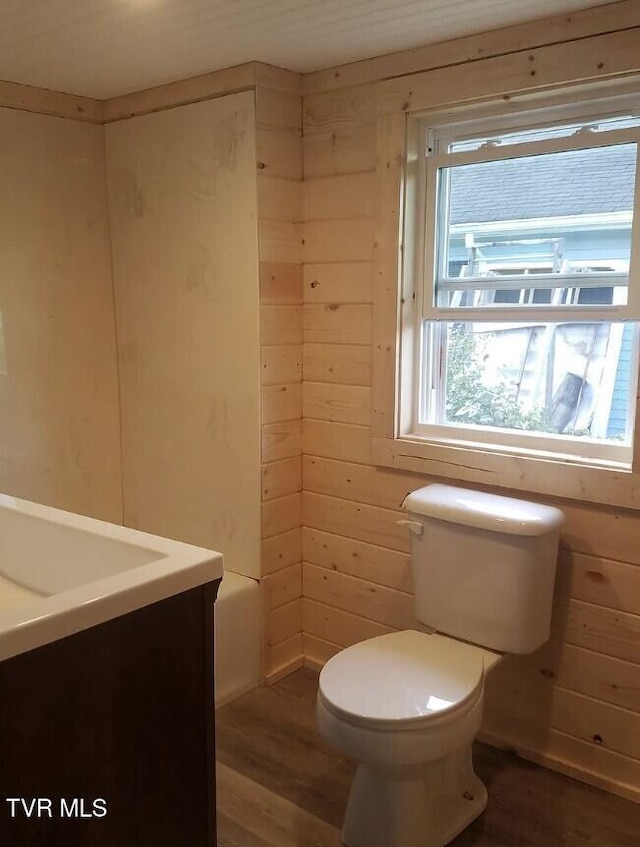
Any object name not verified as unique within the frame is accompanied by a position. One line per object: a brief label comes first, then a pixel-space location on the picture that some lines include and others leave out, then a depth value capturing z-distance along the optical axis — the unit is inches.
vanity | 45.8
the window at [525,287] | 81.2
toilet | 69.2
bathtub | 100.3
